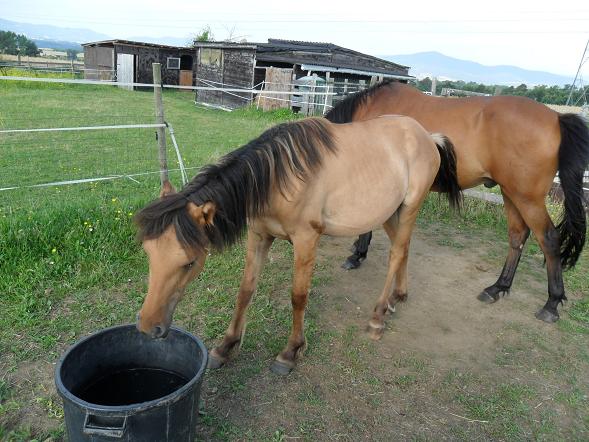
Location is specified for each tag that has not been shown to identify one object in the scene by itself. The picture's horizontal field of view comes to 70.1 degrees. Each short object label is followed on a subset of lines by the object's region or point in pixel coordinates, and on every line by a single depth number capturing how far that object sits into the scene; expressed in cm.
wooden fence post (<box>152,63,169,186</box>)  419
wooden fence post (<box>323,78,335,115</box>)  1428
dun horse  193
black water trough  160
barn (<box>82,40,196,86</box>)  2514
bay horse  361
